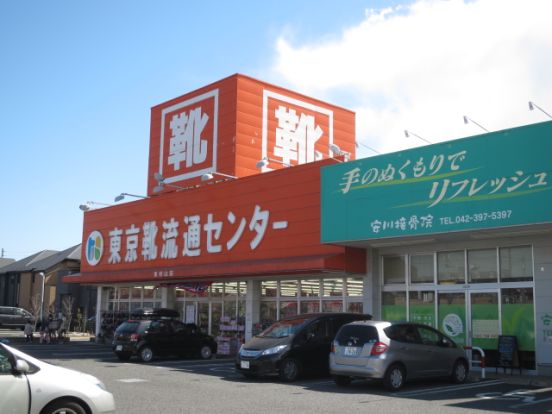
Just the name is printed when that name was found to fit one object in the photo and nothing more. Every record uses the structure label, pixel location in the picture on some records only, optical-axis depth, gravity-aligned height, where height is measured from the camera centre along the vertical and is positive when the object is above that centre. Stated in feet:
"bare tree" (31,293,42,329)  163.18 -1.04
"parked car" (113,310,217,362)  68.74 -3.92
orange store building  71.10 +10.69
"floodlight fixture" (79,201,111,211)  104.41 +15.54
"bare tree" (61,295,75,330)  162.40 -0.92
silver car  44.86 -3.26
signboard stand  55.31 -3.60
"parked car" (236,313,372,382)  51.37 -3.36
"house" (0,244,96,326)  186.91 +5.77
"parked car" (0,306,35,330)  147.54 -3.55
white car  25.18 -3.51
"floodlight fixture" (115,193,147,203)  93.20 +15.41
